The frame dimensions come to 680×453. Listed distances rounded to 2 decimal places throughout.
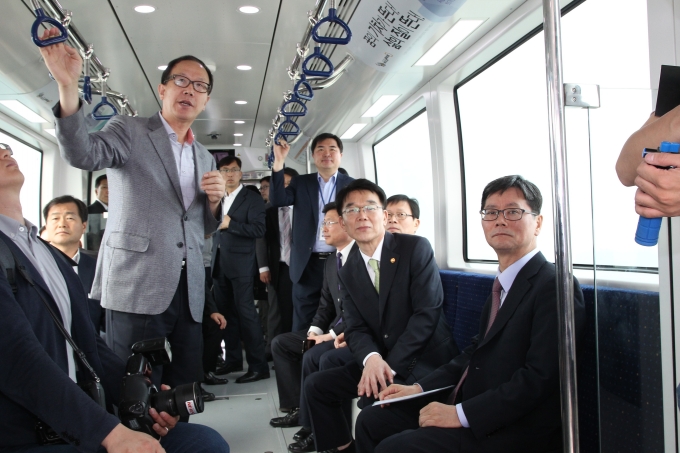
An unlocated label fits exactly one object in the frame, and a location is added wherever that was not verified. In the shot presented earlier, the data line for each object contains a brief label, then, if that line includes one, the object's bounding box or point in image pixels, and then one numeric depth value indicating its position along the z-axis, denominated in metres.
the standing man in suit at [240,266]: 5.59
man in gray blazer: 2.44
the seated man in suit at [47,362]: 1.61
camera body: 1.78
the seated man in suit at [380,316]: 2.98
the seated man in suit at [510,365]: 2.07
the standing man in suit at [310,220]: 4.91
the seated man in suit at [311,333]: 4.13
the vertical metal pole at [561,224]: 1.51
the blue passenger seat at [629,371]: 1.65
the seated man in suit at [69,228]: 3.91
